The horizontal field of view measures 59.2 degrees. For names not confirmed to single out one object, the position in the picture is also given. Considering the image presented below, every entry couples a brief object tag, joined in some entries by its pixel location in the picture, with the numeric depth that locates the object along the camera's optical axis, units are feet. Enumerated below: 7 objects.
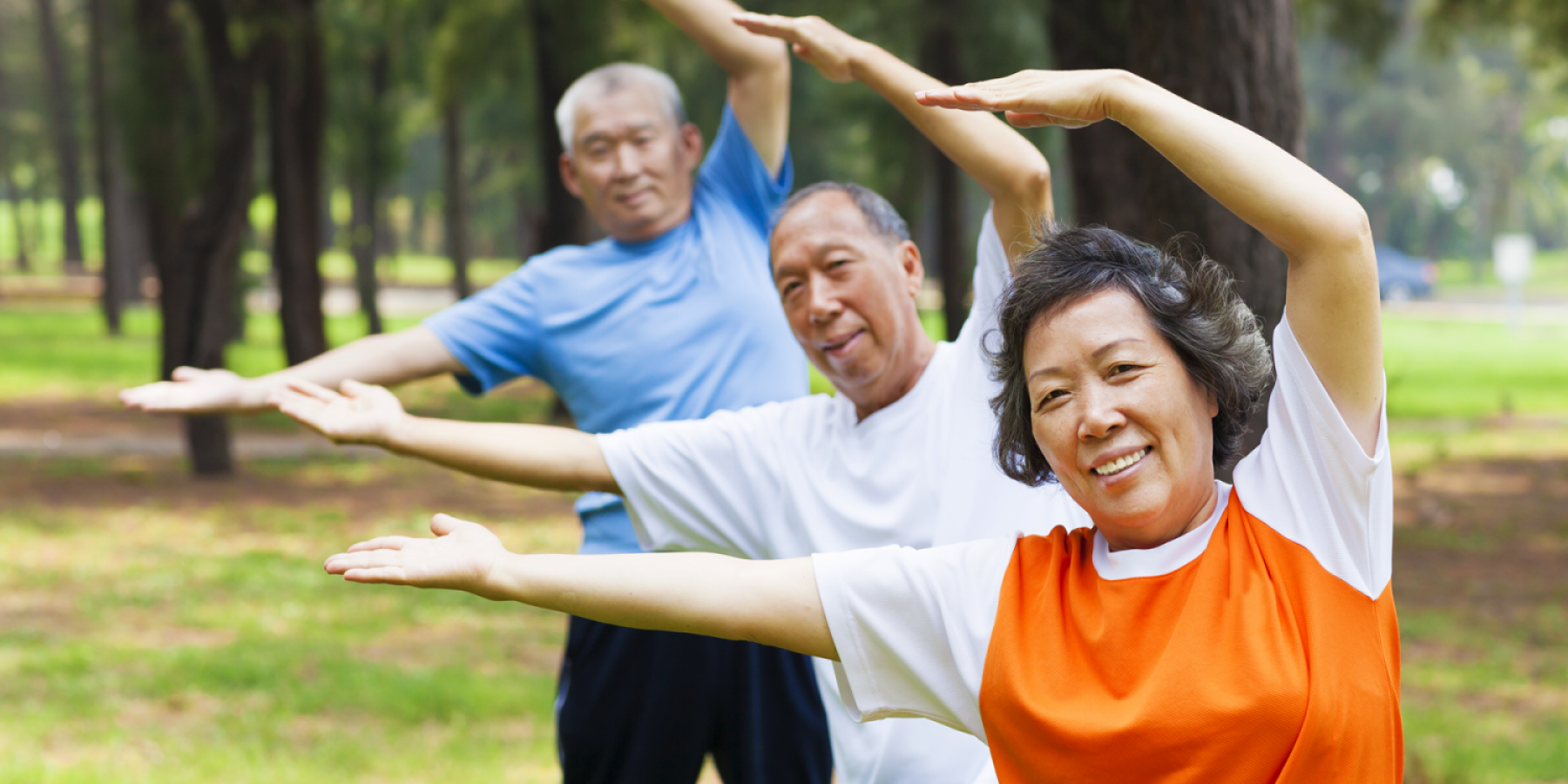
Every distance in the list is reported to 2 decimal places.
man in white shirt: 8.09
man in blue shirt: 10.69
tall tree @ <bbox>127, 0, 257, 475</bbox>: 34.24
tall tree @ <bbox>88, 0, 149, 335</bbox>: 75.66
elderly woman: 5.46
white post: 93.50
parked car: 143.54
